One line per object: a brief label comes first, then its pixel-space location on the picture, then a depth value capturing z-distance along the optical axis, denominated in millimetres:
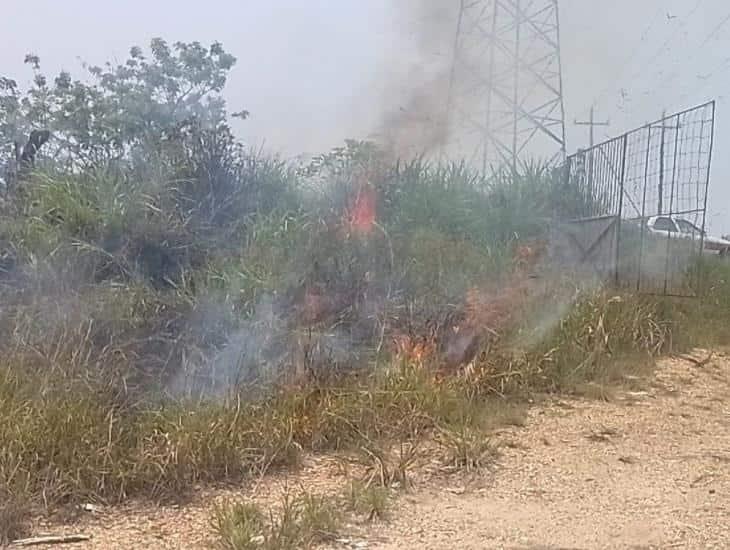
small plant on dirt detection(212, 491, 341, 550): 3516
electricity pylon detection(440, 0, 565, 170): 10142
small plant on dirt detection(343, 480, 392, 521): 3953
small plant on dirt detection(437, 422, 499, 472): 4660
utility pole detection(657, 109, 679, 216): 8085
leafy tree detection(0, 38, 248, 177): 8266
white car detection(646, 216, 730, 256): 8430
